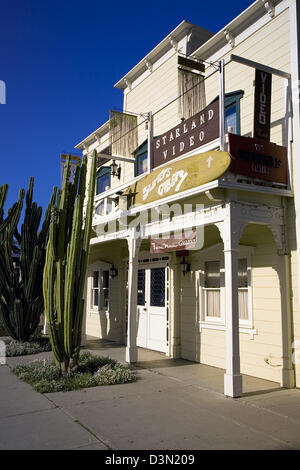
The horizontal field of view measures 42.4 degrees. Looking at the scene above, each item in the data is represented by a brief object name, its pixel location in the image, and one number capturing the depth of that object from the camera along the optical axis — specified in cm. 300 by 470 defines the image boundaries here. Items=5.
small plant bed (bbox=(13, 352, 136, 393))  637
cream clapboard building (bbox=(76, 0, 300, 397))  616
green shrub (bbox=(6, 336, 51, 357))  958
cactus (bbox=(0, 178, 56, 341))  1050
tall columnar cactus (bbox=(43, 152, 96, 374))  707
